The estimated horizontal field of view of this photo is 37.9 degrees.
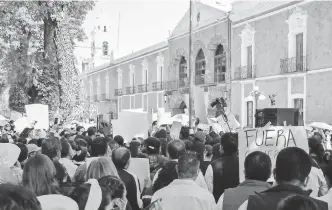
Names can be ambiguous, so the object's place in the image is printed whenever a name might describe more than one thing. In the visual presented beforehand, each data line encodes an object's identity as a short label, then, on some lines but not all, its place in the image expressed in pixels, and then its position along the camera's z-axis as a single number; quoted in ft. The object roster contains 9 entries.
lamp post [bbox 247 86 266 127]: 76.18
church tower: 173.29
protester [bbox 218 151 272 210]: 11.64
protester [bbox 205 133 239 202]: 15.84
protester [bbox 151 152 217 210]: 11.78
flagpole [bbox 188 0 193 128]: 53.74
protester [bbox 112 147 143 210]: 15.35
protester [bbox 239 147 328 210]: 10.00
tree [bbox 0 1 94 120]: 62.39
